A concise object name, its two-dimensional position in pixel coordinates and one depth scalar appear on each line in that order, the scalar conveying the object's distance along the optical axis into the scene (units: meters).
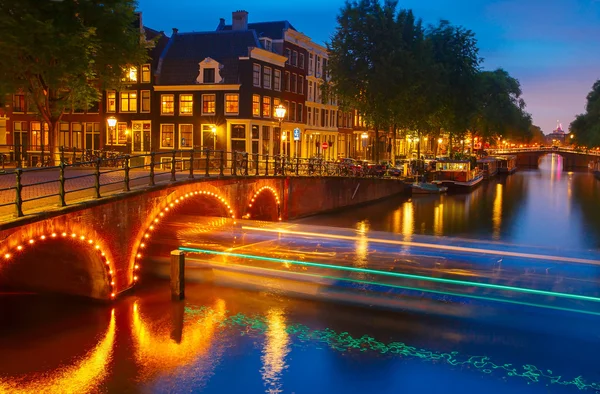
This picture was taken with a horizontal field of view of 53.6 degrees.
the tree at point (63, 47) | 20.78
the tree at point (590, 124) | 79.65
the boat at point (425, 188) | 50.41
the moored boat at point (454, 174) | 56.94
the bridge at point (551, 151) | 114.70
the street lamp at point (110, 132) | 44.75
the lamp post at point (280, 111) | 26.97
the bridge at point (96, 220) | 13.66
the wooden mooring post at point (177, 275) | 16.64
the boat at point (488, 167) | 74.74
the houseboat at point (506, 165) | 90.32
